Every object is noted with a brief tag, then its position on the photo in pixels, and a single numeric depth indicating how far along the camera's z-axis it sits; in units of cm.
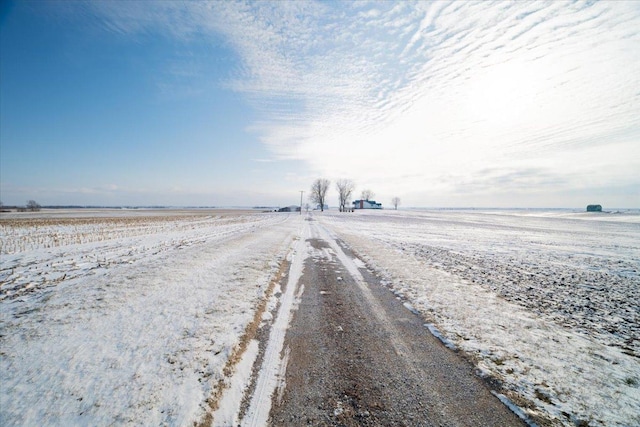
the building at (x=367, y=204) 15225
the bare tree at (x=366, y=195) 15962
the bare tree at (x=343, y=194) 11306
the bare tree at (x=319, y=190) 11451
